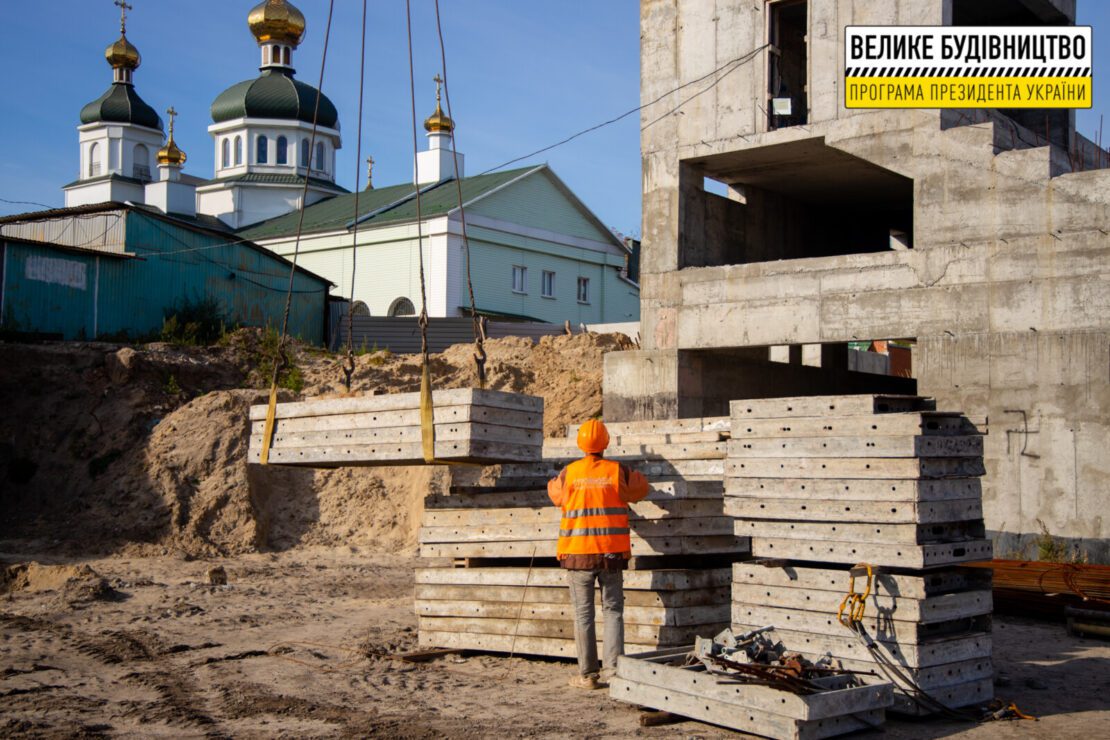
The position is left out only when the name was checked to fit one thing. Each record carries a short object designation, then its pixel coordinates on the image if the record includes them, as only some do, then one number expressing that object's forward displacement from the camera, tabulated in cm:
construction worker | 823
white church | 3916
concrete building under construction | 1487
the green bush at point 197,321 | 2680
